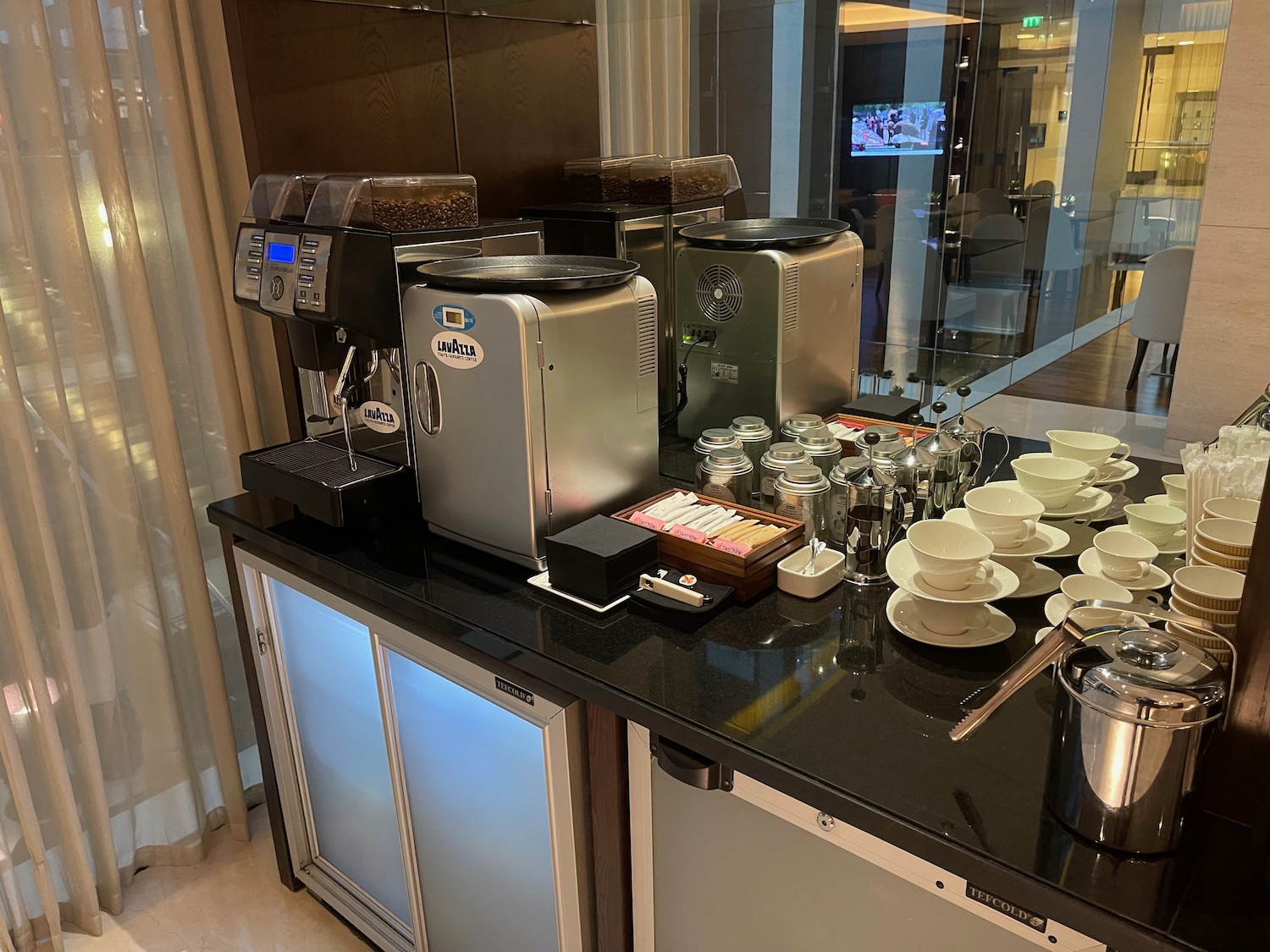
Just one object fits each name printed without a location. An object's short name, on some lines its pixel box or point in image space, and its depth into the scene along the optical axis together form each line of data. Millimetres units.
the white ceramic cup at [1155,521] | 1431
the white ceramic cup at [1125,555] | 1283
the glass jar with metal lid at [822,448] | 1736
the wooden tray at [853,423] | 1852
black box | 1416
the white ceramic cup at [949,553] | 1221
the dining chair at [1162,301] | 3717
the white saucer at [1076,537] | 1493
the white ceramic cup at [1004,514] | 1372
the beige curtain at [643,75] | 2684
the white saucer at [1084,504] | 1575
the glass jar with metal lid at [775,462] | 1669
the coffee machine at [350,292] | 1571
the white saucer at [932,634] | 1268
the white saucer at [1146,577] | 1287
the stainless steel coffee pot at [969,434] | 1645
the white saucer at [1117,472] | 1677
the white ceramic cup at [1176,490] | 1538
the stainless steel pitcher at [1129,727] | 866
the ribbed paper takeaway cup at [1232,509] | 1242
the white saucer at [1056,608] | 1271
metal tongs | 959
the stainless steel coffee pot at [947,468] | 1601
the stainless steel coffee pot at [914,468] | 1544
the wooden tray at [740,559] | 1423
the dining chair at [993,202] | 3803
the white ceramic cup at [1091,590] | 1262
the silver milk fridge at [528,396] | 1440
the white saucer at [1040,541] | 1387
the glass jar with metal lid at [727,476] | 1688
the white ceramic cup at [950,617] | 1273
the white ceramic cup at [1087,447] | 1655
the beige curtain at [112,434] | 1775
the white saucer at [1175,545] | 1418
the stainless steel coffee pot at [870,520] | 1428
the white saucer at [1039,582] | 1387
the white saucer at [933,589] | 1243
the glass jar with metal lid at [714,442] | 1715
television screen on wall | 3646
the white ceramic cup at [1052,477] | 1546
